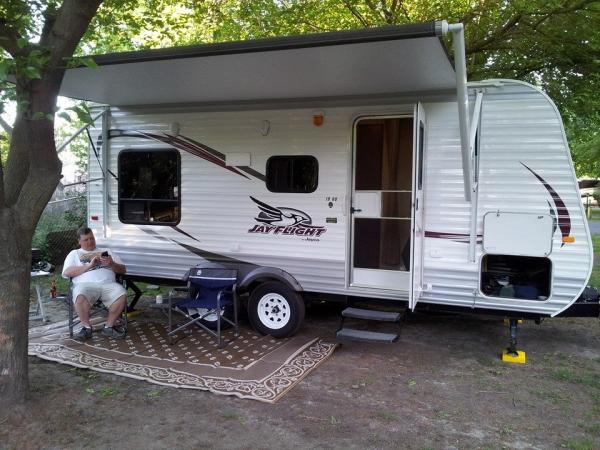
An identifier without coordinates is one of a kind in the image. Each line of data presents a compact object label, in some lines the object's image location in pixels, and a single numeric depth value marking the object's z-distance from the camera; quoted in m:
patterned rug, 4.25
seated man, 5.38
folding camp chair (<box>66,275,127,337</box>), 5.41
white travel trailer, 4.52
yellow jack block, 4.89
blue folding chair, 5.31
